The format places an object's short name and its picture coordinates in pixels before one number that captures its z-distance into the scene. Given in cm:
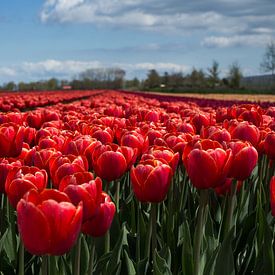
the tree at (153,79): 12675
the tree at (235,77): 10162
